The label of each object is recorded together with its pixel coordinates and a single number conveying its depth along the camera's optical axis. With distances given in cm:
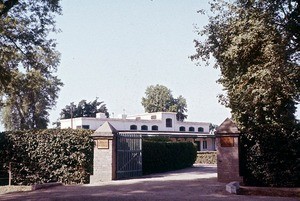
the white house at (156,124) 5425
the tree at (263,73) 1444
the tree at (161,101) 8556
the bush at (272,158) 1413
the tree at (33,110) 4302
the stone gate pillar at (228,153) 1502
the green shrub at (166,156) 2056
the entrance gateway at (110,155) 1617
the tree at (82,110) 7094
